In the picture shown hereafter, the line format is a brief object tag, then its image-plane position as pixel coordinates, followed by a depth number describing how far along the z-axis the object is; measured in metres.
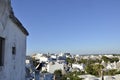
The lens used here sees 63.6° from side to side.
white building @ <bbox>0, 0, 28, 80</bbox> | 2.34
